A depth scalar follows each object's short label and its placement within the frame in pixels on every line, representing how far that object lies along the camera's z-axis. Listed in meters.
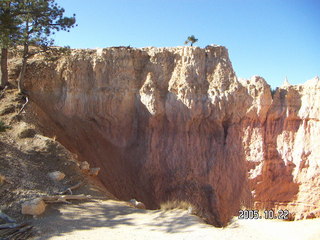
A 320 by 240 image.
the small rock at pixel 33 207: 7.19
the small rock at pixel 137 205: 9.55
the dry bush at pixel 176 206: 8.18
